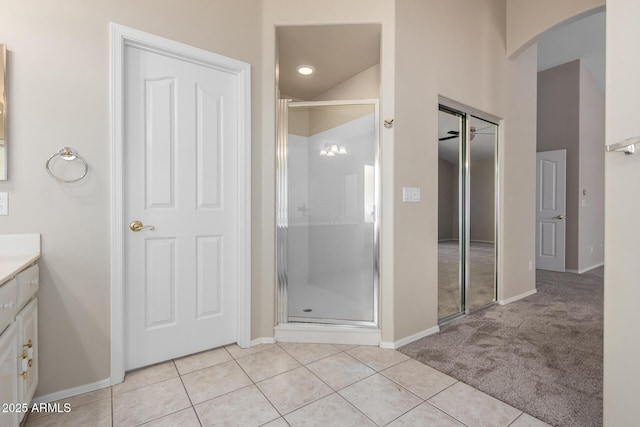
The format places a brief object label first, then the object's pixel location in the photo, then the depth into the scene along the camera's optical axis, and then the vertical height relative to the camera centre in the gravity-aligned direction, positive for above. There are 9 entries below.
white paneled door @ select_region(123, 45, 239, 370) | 1.97 +0.03
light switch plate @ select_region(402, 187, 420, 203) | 2.43 +0.13
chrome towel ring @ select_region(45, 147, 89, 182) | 1.67 +0.30
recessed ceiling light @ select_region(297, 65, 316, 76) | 3.11 +1.46
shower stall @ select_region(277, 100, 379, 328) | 2.52 -0.02
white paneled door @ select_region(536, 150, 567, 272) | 5.06 +0.01
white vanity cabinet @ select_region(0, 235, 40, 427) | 1.14 -0.50
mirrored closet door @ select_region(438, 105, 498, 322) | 2.93 -0.01
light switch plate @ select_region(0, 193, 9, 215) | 1.57 +0.03
